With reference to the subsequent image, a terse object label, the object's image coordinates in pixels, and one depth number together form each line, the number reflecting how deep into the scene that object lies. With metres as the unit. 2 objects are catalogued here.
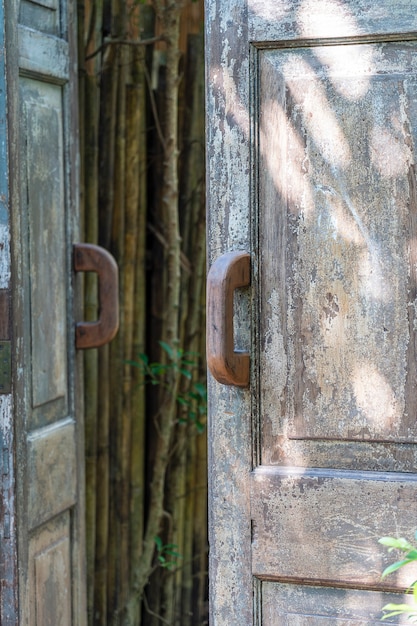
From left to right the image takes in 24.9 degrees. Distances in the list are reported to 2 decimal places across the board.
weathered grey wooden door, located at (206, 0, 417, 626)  1.68
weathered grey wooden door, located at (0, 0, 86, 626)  2.11
